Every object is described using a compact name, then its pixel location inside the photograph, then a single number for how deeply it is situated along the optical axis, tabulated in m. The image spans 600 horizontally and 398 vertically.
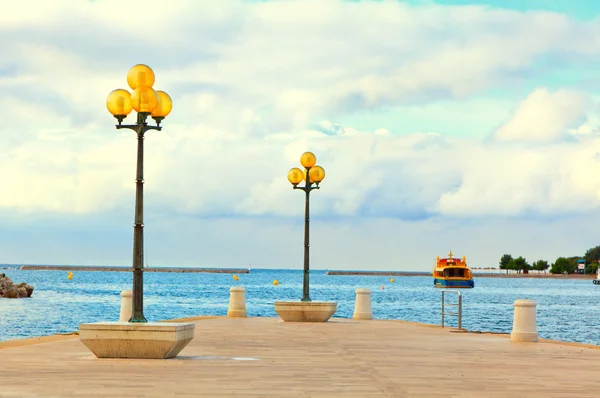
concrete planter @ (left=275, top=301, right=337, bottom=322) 31.75
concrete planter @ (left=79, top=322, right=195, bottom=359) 17.31
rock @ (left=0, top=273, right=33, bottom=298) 101.85
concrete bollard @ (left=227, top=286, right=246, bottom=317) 35.38
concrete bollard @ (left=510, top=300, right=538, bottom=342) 24.62
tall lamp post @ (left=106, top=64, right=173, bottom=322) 17.89
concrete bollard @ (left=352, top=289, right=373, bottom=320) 35.03
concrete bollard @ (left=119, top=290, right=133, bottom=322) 25.97
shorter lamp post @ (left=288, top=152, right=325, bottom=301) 32.53
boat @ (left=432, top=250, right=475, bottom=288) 152.75
